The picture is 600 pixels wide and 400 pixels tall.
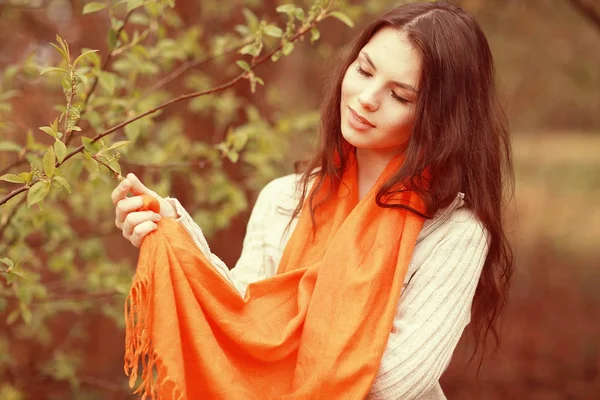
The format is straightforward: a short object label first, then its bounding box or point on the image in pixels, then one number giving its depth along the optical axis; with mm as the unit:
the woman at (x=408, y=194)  2010
